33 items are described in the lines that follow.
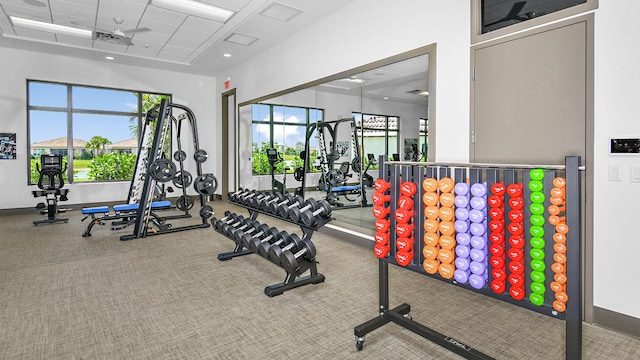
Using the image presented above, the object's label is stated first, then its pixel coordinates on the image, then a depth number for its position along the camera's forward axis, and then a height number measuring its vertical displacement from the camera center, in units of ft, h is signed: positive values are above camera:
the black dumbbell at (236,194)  14.05 -0.73
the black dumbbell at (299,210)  10.34 -1.01
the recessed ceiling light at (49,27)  17.18 +7.69
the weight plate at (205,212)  17.78 -1.83
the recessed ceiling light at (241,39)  18.92 +7.69
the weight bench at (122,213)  16.65 -1.93
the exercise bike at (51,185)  19.83 -0.52
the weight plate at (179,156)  19.42 +1.20
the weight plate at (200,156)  17.71 +1.06
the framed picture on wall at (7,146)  21.59 +1.89
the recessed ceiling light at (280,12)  15.30 +7.48
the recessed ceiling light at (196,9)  15.06 +7.58
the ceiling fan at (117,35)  16.06 +6.59
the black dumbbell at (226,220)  12.98 -1.67
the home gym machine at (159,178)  16.12 -0.08
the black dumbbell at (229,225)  12.52 -1.78
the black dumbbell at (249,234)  11.25 -1.92
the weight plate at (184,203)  20.66 -1.61
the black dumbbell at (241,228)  11.89 -1.84
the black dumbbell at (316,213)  10.02 -1.08
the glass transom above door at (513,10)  8.65 +4.48
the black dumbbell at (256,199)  12.66 -0.84
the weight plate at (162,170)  16.14 +0.30
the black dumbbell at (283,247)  9.77 -2.07
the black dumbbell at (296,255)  9.49 -2.23
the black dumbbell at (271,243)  10.23 -2.03
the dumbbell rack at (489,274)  4.99 -1.40
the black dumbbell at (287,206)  11.09 -0.96
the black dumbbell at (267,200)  12.06 -0.84
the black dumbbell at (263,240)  10.56 -1.99
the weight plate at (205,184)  16.98 -0.38
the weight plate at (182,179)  18.63 -0.16
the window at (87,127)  23.04 +3.51
